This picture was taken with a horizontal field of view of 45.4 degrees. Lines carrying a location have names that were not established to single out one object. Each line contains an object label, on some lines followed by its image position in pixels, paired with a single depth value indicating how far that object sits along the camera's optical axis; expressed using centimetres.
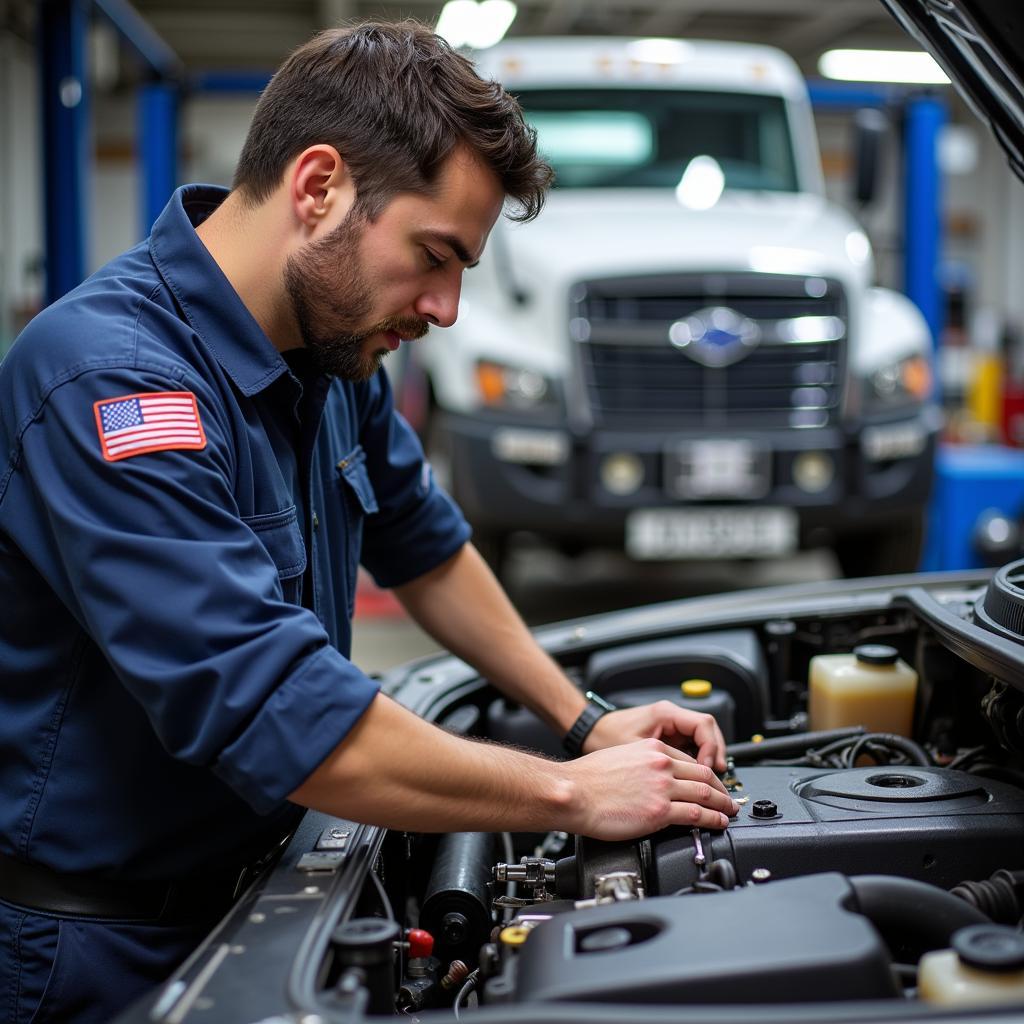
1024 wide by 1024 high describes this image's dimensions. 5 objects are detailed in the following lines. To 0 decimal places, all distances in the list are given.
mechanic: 113
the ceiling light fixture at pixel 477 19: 1098
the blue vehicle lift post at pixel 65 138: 421
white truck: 414
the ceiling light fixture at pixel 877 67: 1387
